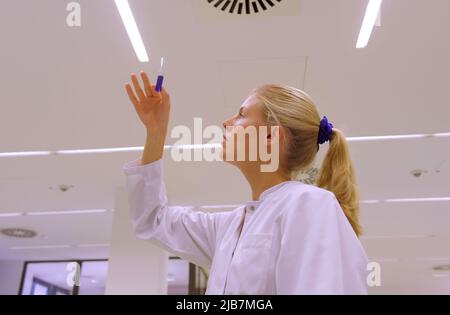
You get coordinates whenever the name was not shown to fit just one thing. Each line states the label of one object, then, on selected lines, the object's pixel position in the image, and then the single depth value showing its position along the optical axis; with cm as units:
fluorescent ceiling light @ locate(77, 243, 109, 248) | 733
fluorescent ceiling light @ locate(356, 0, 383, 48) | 201
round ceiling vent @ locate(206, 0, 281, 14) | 197
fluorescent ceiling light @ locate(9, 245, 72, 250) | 735
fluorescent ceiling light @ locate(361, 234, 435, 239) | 625
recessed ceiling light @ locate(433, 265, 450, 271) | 792
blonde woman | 71
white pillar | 445
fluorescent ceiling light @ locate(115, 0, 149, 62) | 206
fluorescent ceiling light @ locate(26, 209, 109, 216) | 552
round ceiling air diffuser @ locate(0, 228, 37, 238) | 639
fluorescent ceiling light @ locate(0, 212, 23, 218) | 561
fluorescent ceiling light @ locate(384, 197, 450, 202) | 480
